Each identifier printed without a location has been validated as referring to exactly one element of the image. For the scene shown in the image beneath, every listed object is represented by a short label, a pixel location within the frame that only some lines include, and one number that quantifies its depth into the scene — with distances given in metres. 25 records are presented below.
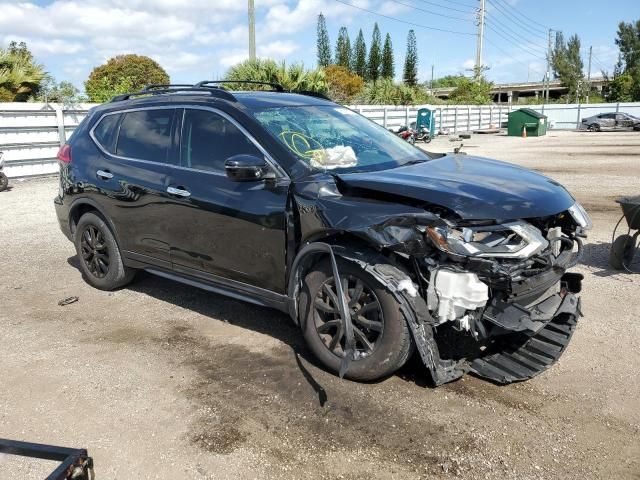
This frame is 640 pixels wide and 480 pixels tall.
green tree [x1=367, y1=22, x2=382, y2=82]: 74.44
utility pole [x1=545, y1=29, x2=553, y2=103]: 87.97
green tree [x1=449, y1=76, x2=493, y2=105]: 47.78
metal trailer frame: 1.86
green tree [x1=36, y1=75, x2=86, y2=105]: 16.27
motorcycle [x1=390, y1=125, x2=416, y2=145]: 24.60
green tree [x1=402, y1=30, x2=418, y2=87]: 72.44
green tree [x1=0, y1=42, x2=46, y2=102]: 16.59
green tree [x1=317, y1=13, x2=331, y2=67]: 72.19
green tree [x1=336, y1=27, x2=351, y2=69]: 73.81
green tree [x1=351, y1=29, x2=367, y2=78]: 75.06
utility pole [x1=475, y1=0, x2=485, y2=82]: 49.53
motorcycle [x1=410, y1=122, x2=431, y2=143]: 27.88
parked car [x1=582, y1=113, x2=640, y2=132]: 37.88
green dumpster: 33.22
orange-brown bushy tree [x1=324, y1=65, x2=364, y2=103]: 49.64
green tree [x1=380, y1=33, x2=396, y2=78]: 74.44
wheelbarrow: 5.67
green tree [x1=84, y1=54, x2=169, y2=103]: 51.44
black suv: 3.25
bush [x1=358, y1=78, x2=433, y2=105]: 34.66
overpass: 96.97
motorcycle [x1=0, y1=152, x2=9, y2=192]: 12.06
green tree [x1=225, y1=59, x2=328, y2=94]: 20.81
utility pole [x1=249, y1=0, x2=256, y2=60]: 22.36
